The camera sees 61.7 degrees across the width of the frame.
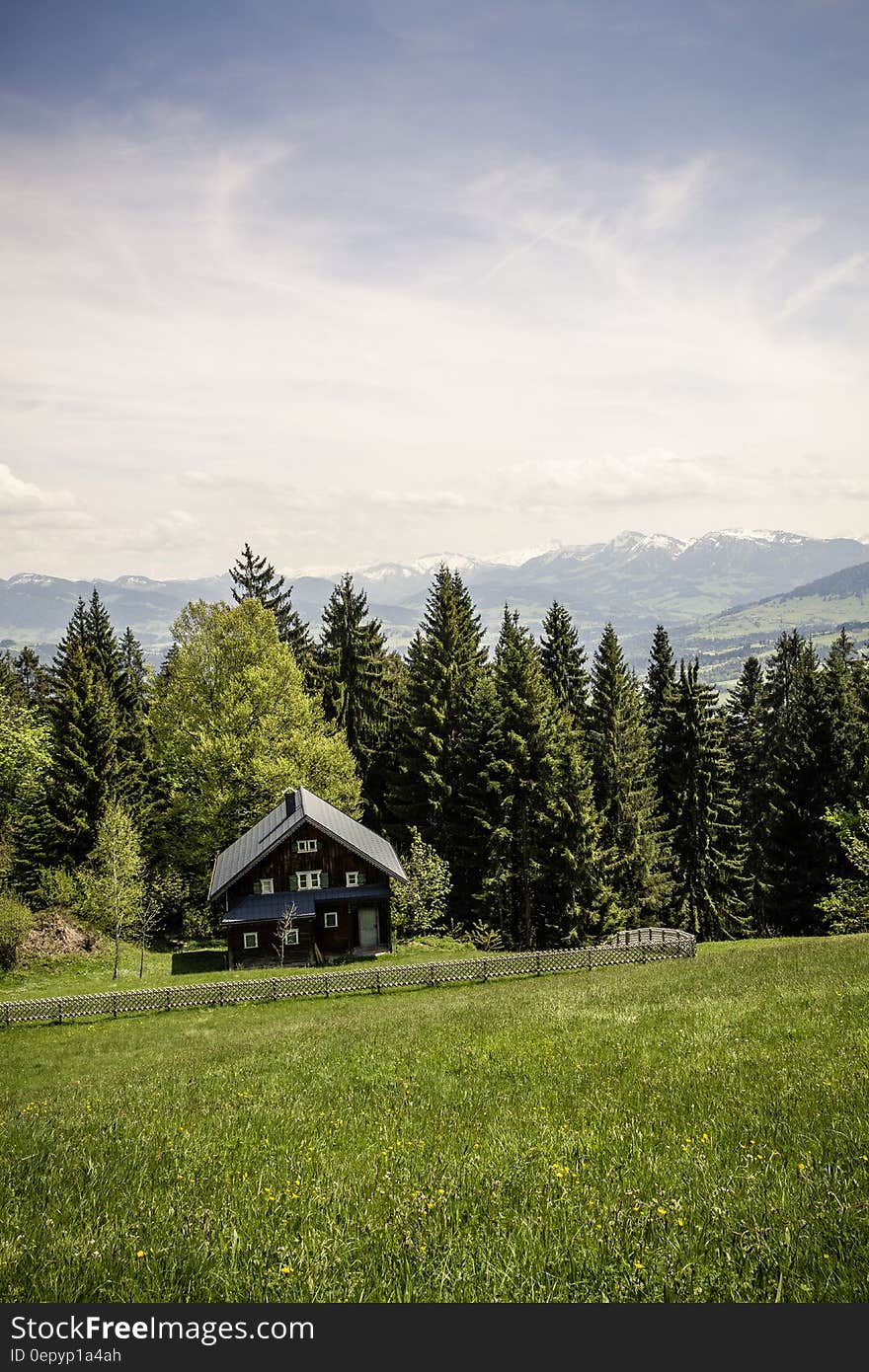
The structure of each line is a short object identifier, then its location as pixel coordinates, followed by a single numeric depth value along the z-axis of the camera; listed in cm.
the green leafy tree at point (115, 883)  3966
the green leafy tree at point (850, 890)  3779
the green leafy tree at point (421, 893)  4703
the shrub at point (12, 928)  3897
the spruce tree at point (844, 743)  5156
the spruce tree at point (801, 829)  5241
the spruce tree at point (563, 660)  5869
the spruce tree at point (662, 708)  5650
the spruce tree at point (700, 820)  5388
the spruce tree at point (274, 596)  6538
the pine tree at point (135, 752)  5556
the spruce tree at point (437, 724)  5394
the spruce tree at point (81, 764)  5391
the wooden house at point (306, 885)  4369
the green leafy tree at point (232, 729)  4691
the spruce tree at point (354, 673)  6150
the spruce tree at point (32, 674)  8299
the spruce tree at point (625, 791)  5062
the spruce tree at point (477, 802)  5019
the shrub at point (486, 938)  4597
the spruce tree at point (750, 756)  6088
